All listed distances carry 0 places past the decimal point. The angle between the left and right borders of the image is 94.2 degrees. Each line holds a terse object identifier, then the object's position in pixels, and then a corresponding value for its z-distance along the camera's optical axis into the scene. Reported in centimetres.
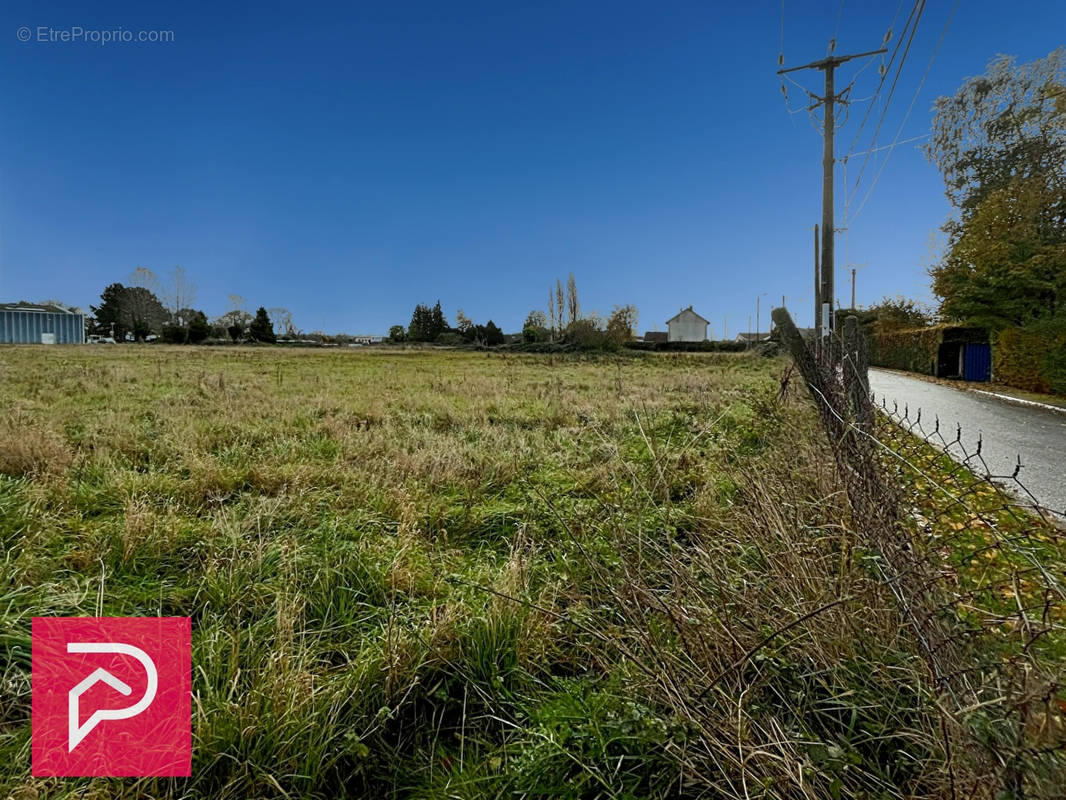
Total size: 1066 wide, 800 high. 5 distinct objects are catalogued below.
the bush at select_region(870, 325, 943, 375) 2045
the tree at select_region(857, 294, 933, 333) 3105
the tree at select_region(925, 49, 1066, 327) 1396
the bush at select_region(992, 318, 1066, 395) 1130
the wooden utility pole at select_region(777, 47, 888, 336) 1398
